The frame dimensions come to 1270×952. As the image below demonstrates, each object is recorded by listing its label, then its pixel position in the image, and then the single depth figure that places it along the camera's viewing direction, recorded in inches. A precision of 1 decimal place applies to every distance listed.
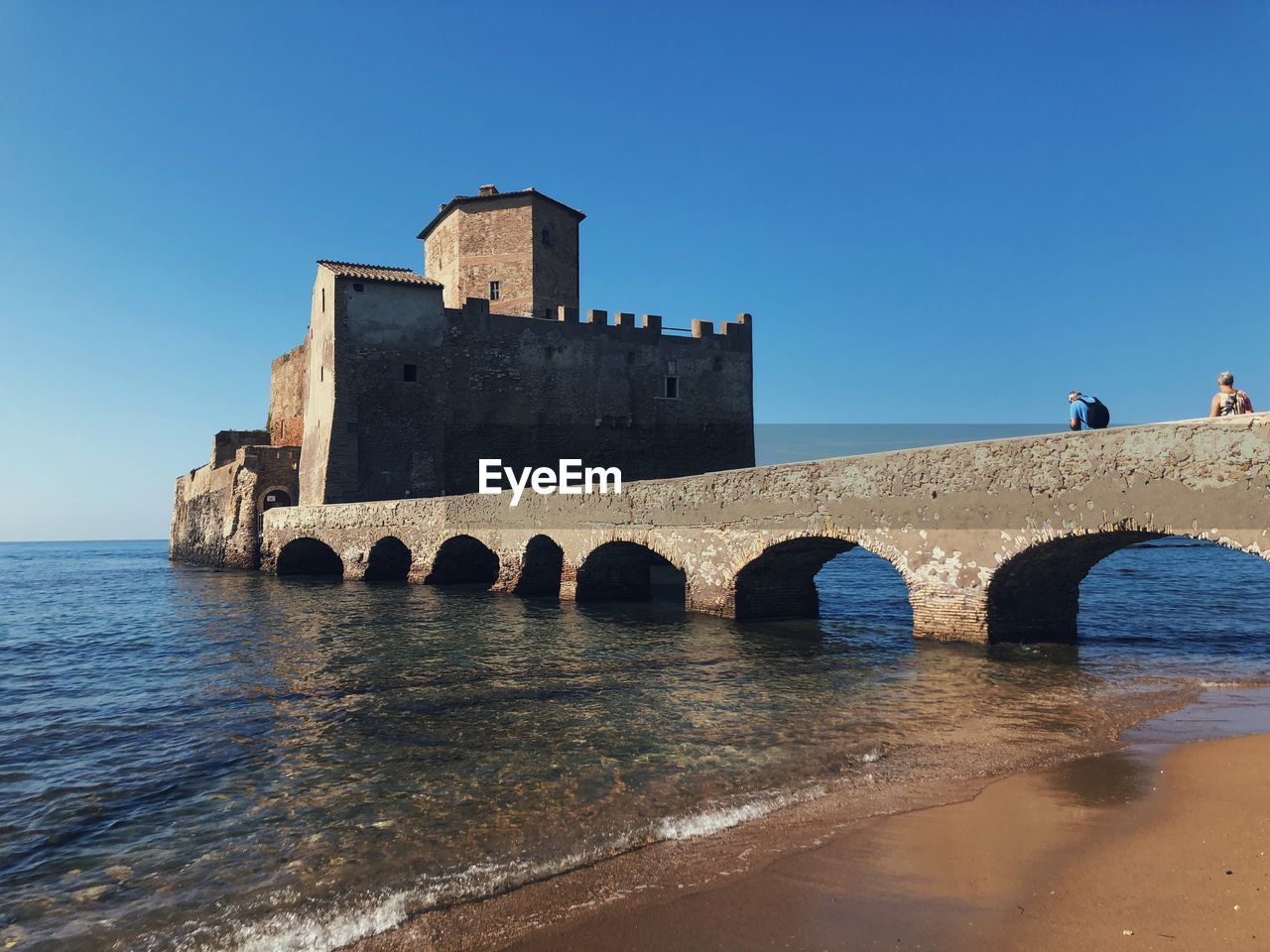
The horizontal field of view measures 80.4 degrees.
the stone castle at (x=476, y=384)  1224.8
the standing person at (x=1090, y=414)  421.7
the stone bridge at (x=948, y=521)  329.7
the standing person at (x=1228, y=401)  344.5
